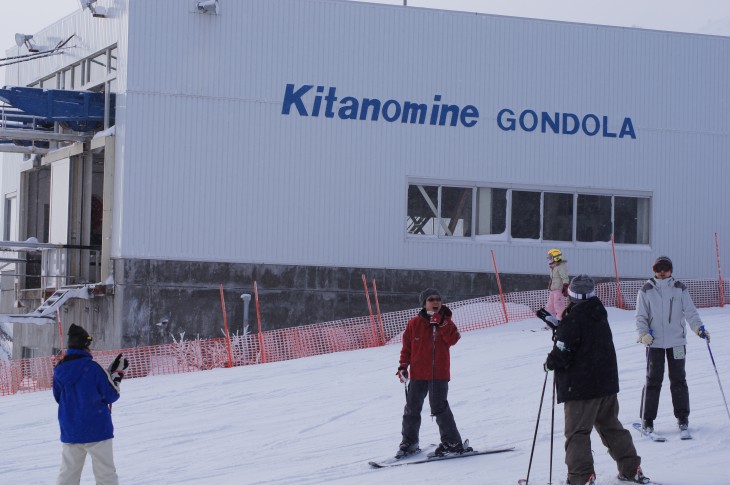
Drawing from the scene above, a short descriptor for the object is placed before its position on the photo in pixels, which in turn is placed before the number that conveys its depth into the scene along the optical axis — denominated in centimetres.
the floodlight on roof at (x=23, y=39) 2983
